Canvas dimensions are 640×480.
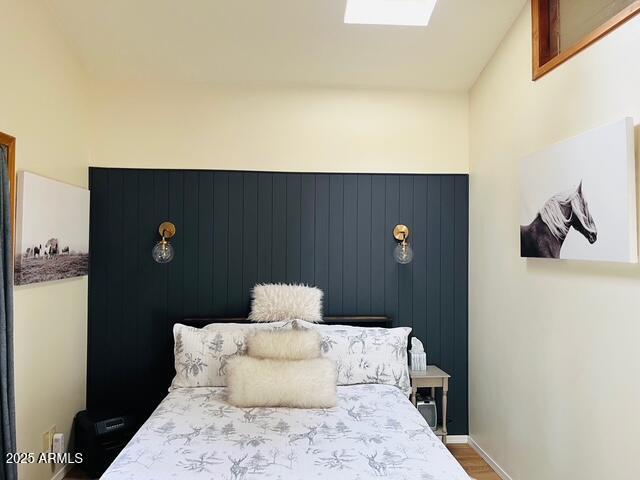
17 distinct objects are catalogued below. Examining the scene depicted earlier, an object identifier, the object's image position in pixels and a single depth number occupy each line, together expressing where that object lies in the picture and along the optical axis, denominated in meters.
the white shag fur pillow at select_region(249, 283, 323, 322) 3.22
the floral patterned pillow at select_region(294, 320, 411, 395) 2.91
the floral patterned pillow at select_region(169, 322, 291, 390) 2.83
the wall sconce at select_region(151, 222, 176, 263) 3.29
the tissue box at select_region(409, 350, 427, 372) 3.26
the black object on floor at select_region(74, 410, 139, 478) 2.88
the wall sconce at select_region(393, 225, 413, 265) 3.40
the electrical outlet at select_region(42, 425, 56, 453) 2.71
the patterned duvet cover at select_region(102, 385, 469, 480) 1.85
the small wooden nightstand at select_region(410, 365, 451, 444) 3.13
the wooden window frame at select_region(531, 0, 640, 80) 2.53
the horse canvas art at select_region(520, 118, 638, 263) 1.86
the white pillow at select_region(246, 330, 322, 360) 2.67
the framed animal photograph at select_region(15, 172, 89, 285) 2.44
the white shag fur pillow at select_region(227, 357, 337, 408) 2.52
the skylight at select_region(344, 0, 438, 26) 2.79
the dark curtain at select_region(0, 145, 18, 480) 2.14
